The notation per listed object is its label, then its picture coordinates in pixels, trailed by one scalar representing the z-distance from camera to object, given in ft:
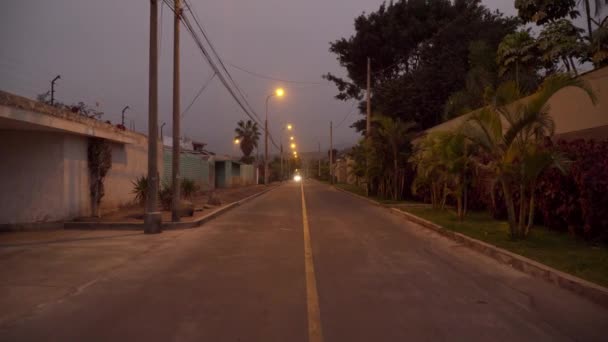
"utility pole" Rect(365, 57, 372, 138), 87.88
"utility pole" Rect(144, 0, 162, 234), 39.47
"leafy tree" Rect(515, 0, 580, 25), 63.91
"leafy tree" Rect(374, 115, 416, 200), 75.56
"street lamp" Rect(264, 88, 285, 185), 145.38
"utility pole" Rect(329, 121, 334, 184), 203.62
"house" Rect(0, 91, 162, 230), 39.50
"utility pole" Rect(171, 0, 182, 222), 44.81
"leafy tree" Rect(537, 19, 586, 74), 63.41
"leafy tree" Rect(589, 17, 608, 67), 53.98
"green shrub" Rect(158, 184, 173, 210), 56.08
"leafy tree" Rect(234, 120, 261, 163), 235.20
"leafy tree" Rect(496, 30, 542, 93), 69.62
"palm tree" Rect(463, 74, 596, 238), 30.25
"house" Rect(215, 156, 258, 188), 135.23
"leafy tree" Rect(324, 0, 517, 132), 96.32
